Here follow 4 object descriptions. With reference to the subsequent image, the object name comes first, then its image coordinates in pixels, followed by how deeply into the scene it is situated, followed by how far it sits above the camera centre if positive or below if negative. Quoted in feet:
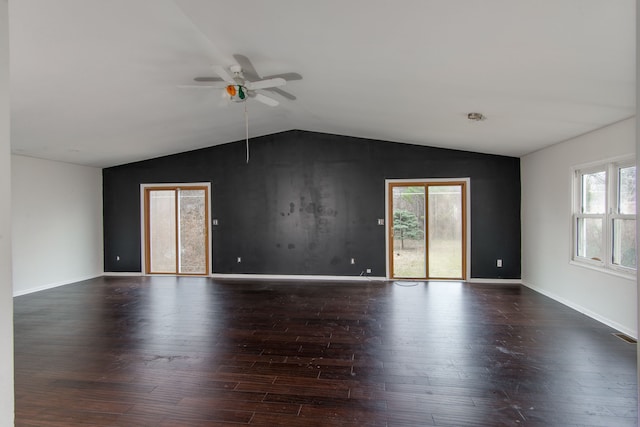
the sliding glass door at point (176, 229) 22.79 -1.12
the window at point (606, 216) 11.80 -0.25
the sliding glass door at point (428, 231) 20.44 -1.25
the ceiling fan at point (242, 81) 10.15 +4.23
